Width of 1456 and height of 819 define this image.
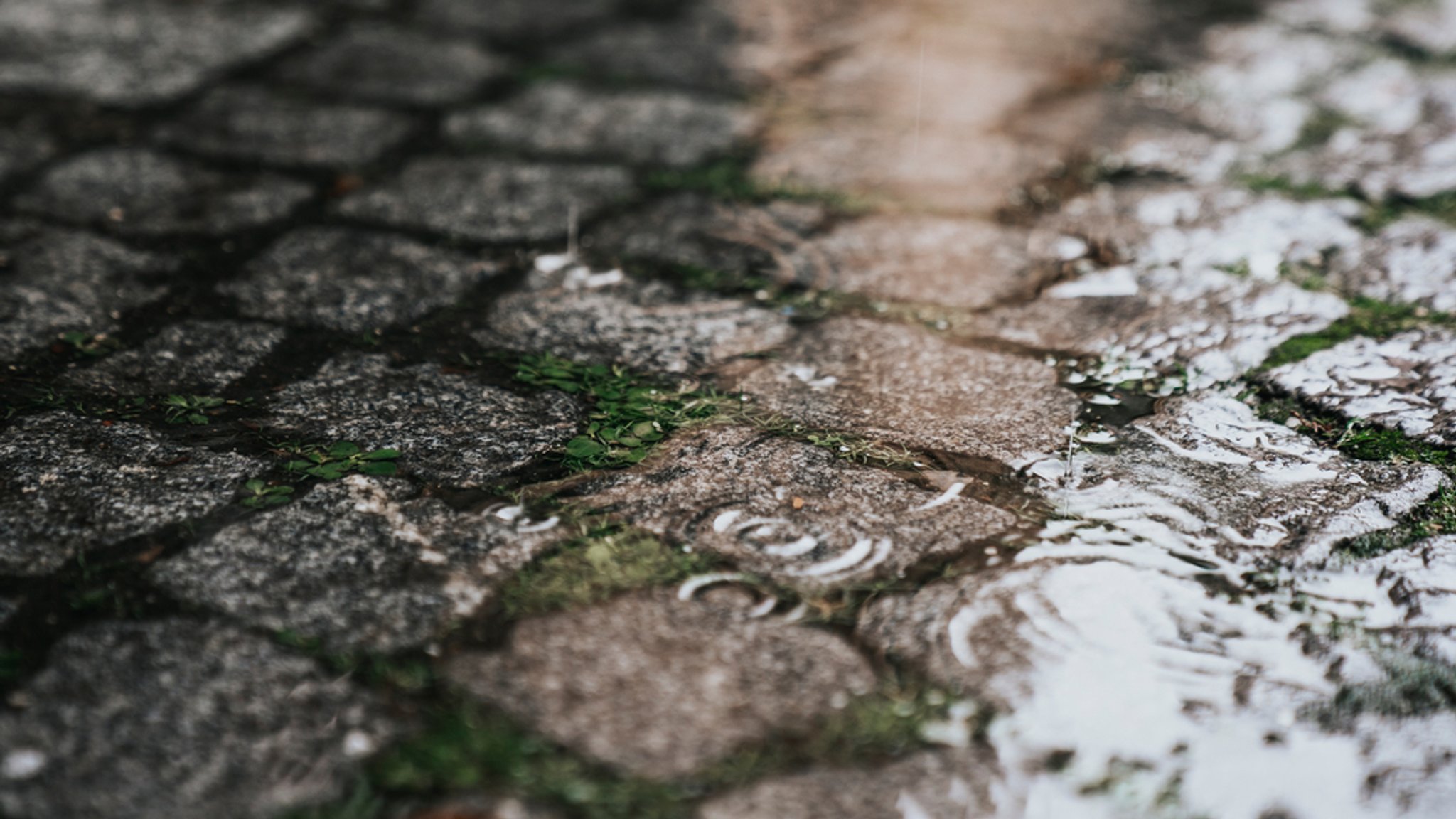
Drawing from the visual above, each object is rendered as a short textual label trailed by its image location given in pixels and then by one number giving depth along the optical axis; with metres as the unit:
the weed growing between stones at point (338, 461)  1.73
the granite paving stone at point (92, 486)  1.69
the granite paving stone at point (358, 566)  1.67
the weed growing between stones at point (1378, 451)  1.71
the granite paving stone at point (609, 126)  1.97
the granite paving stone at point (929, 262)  1.85
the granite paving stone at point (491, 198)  1.89
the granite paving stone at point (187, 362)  1.77
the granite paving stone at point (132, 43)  2.01
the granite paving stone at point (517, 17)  2.13
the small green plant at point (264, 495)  1.71
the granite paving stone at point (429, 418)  1.74
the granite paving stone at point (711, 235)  1.87
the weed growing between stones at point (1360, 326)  1.80
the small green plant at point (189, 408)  1.75
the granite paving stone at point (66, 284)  1.80
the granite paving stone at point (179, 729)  1.62
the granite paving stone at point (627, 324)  1.80
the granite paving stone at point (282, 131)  1.95
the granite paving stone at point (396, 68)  2.03
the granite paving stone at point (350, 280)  1.82
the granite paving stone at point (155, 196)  1.88
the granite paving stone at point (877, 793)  1.62
